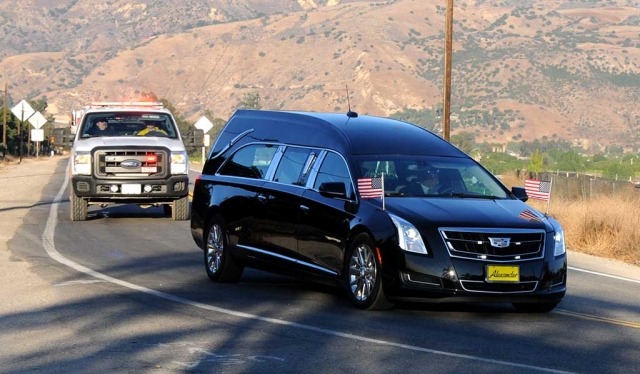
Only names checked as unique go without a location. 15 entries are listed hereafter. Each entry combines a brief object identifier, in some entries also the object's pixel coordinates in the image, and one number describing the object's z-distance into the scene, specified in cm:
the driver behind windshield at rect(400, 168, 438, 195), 1164
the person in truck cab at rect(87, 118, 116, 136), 2291
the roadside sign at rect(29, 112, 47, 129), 7594
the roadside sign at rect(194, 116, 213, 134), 4709
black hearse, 1065
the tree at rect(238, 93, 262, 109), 13218
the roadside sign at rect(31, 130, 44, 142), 8044
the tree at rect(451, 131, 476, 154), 8593
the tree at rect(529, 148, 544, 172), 6969
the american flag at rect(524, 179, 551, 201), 1385
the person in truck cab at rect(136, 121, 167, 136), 2311
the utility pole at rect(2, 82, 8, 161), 8466
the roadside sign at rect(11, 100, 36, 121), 6656
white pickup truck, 2180
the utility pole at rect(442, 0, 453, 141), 3278
